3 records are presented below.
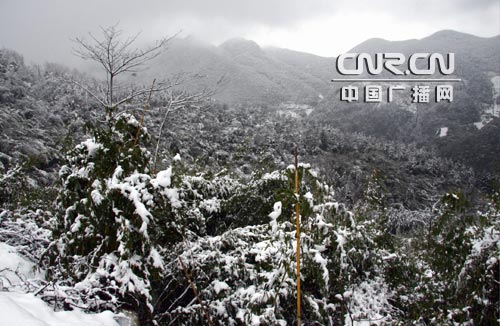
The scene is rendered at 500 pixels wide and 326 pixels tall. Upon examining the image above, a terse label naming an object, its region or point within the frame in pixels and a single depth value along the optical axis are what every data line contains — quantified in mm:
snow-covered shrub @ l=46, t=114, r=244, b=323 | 2658
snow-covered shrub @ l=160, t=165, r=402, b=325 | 2768
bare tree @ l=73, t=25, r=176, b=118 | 5332
